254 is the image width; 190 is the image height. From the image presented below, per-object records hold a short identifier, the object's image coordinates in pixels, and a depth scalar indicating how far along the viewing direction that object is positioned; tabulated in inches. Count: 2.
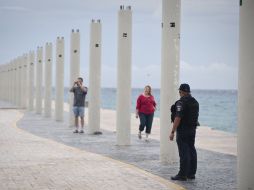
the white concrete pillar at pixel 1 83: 2709.2
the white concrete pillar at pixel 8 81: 2176.7
